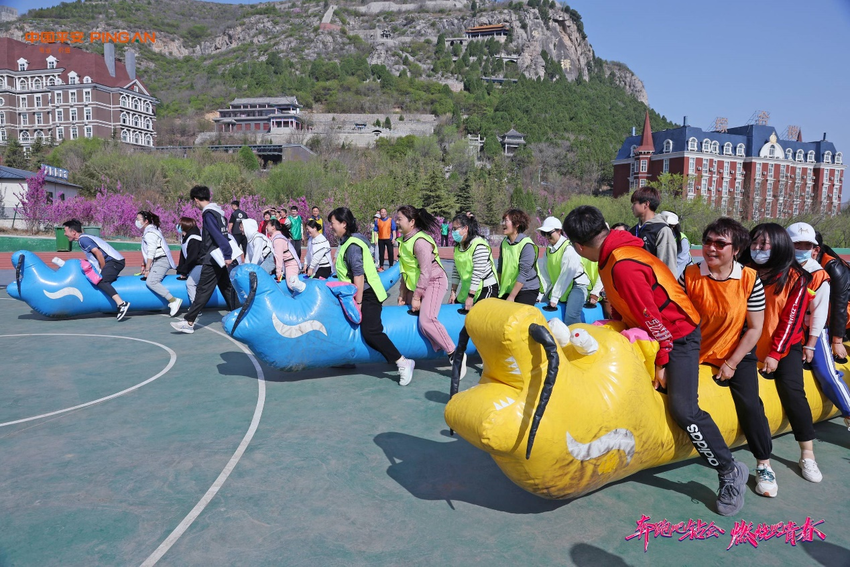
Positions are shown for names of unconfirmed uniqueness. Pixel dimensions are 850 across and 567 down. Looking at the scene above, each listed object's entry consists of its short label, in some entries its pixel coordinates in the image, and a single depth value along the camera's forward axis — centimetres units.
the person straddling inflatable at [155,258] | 880
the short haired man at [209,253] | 754
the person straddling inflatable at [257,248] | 860
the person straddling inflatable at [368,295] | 568
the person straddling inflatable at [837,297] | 415
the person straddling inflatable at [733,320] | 324
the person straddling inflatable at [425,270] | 578
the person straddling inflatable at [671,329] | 312
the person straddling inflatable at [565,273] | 630
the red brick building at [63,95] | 8100
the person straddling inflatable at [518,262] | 620
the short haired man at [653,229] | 491
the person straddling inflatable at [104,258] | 850
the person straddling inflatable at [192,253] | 866
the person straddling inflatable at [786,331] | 357
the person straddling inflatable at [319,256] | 856
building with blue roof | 6606
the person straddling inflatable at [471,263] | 629
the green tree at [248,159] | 6228
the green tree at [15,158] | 5434
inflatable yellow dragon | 276
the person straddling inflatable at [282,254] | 859
